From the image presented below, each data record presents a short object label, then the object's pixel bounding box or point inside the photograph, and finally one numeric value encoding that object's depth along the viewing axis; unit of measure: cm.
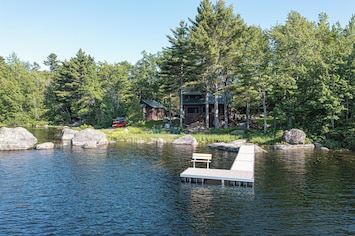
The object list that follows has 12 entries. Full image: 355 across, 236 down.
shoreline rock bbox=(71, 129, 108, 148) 3794
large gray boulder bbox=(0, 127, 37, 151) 3347
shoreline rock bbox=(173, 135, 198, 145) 3984
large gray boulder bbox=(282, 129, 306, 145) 3562
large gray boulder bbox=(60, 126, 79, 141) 4364
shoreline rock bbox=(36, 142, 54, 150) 3420
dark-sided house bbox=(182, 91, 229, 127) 5681
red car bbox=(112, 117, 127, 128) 5728
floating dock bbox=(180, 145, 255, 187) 1898
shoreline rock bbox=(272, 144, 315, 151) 3472
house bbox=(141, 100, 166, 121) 6909
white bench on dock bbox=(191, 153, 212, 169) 2293
